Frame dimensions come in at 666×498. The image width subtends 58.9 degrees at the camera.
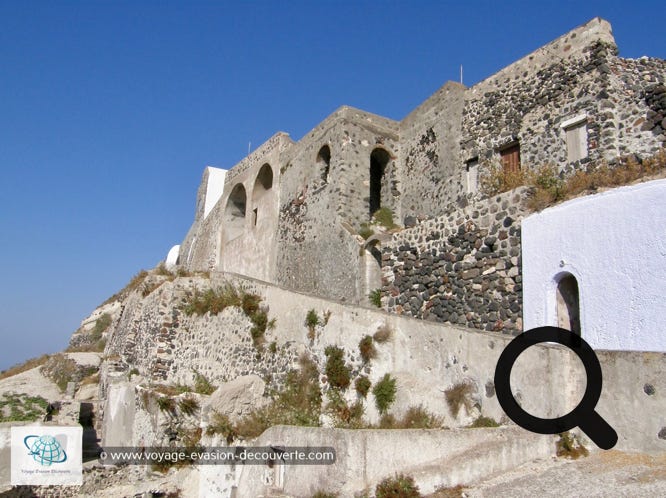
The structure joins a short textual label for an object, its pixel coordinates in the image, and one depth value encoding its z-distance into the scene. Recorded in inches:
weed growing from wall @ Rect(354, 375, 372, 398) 310.3
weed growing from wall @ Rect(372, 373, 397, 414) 290.9
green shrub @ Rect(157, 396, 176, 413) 406.9
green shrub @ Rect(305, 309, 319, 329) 366.3
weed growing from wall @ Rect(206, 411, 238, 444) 339.0
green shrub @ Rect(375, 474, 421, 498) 198.1
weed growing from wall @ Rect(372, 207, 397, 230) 650.2
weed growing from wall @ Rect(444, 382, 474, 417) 261.3
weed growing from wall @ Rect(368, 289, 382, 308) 527.8
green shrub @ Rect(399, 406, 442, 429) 255.8
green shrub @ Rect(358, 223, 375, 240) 622.5
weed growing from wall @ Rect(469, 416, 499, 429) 247.0
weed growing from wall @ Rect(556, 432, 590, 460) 220.1
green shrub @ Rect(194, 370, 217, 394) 454.8
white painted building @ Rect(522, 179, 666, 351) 275.9
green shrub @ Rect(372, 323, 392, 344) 308.7
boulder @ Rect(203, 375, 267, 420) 369.1
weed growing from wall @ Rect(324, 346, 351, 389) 326.3
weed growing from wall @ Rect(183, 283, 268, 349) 428.8
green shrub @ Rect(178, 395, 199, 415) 405.4
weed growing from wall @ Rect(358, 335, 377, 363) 312.7
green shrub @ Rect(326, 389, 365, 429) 293.9
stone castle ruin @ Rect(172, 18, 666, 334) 399.5
